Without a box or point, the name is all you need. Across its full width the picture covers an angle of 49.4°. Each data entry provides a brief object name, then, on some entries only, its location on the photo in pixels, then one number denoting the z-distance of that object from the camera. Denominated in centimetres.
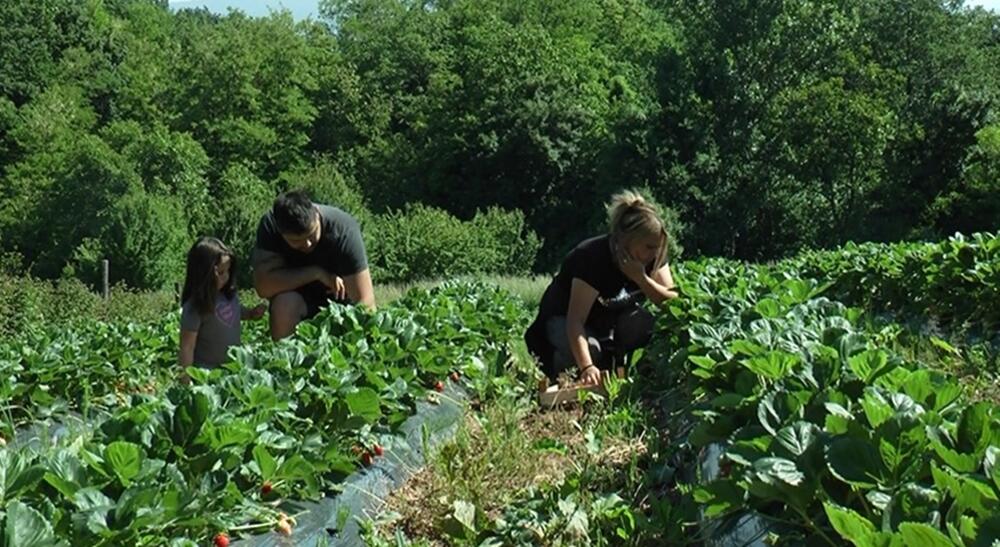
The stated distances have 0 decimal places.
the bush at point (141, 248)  3253
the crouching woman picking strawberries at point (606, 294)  541
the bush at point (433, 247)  2912
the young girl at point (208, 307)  583
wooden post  2500
